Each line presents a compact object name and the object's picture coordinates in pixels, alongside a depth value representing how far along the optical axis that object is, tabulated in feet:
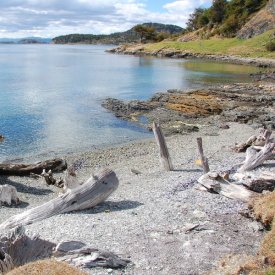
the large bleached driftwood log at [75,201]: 54.19
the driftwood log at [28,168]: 84.69
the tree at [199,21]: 594.65
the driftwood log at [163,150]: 80.53
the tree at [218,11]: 558.56
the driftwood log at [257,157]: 71.66
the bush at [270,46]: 392.27
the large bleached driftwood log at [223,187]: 57.21
